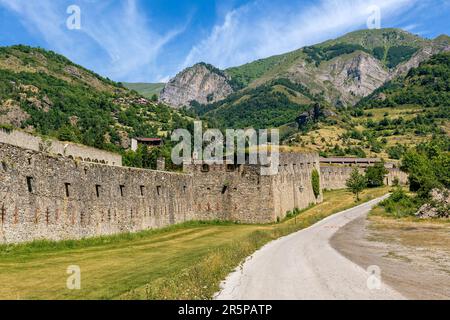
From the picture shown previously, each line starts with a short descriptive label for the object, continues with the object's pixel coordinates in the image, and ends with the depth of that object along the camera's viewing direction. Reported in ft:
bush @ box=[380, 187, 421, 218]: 209.56
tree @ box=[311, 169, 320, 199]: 256.11
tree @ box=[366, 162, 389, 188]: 387.75
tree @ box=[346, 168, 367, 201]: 295.48
